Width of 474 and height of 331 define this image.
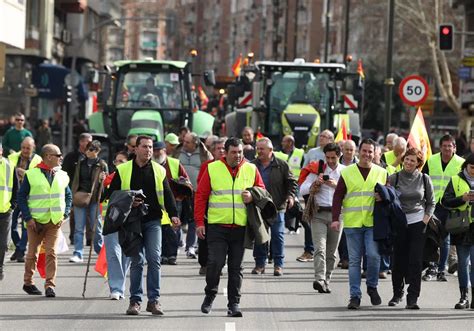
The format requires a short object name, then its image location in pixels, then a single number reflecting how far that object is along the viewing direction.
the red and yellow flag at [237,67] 48.25
